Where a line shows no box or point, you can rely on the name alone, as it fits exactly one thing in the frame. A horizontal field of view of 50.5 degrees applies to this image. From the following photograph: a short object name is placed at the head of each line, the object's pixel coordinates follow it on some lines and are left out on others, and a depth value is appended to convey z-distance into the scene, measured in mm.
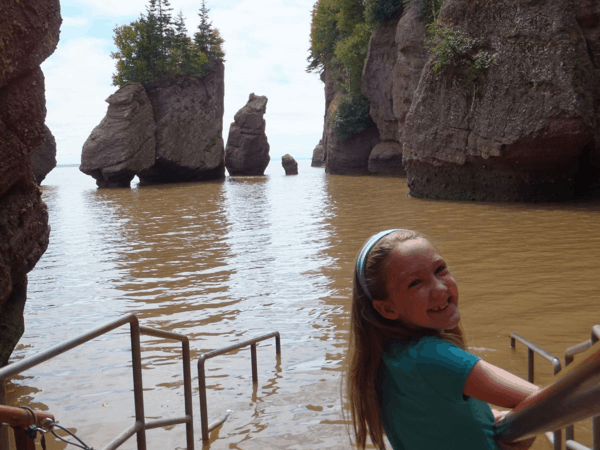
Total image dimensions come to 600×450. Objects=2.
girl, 1484
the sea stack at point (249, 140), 42656
